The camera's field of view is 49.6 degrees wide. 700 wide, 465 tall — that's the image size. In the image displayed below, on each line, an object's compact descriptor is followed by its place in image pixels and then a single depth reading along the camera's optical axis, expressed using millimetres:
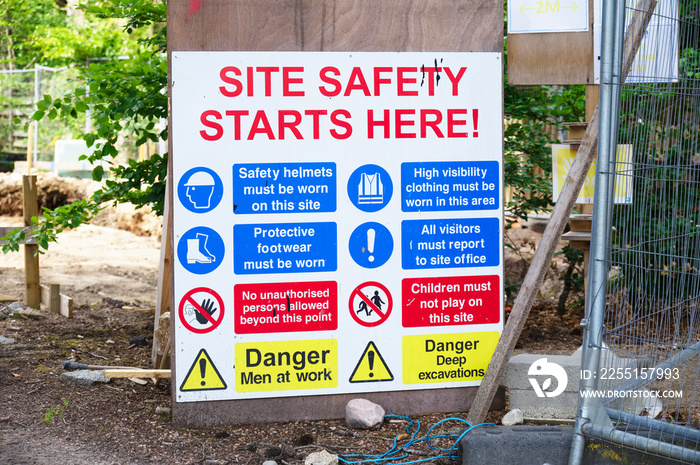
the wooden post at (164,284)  4641
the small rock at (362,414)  3982
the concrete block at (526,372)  4031
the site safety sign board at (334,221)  3924
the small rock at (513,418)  3926
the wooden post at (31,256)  6840
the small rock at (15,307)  6646
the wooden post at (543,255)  3645
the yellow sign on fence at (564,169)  4859
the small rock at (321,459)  3521
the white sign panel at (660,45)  3900
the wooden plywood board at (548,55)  4531
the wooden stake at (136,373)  4328
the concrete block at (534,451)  3434
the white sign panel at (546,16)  4508
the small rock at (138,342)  5773
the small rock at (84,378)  4609
